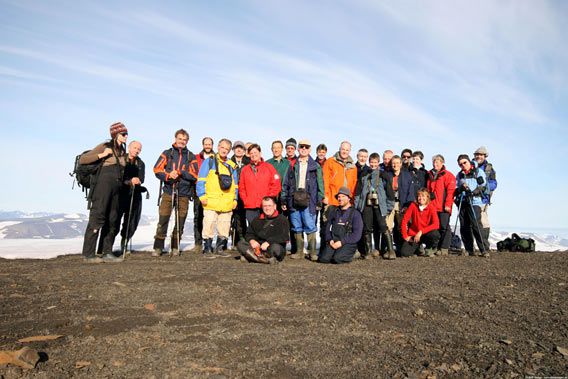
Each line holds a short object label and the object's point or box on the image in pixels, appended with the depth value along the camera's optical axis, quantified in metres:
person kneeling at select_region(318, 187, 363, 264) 8.60
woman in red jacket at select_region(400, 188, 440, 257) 10.05
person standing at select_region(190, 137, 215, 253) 10.16
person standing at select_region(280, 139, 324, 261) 9.38
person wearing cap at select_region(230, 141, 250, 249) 10.50
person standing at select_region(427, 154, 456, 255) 10.44
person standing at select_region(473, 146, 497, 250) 10.41
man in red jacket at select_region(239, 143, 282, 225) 9.20
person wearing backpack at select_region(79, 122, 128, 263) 7.86
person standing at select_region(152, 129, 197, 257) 9.38
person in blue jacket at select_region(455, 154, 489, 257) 10.33
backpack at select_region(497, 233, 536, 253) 11.71
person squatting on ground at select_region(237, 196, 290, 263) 8.24
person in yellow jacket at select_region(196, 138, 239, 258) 9.36
